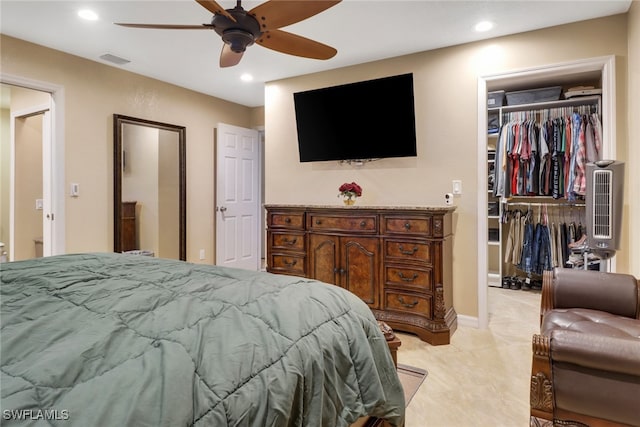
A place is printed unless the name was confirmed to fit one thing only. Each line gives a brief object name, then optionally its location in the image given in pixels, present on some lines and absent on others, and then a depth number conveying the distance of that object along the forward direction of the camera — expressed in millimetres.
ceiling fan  1707
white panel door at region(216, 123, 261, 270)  4699
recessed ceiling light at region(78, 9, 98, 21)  2594
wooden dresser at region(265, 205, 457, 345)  2797
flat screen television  3236
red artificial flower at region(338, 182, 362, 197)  3349
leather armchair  1298
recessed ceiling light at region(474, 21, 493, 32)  2721
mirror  3760
